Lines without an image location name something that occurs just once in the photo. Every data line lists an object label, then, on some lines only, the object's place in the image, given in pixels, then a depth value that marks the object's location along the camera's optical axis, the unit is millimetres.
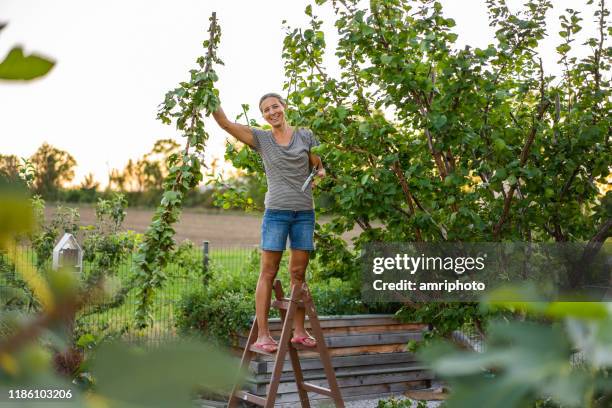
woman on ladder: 4031
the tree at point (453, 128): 3721
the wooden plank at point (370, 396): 5426
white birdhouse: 4301
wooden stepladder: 3785
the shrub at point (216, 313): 5316
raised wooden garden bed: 5203
